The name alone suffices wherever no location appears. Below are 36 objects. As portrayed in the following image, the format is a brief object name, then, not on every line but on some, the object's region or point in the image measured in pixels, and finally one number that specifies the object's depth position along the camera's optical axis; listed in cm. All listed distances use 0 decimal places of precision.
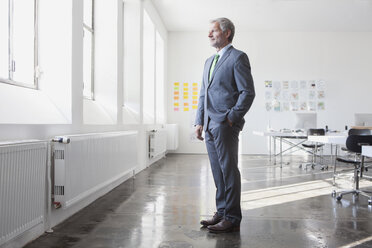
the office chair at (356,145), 377
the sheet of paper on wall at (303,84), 921
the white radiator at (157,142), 638
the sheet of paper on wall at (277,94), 923
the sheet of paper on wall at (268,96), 927
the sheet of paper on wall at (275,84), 926
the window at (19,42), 262
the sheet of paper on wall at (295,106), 924
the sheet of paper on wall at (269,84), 927
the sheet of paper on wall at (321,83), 920
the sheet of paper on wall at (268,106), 925
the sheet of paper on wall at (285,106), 923
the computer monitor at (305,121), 642
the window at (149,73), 738
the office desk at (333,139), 406
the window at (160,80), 866
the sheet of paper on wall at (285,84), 925
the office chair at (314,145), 598
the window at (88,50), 442
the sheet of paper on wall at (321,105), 920
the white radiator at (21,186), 186
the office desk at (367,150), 307
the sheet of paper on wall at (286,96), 923
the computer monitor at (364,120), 607
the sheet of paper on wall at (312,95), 920
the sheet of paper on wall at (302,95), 923
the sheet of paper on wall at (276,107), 919
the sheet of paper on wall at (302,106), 923
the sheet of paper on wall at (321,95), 919
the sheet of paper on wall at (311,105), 921
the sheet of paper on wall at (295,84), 923
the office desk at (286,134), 631
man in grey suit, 245
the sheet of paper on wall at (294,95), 923
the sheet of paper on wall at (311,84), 920
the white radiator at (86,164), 259
